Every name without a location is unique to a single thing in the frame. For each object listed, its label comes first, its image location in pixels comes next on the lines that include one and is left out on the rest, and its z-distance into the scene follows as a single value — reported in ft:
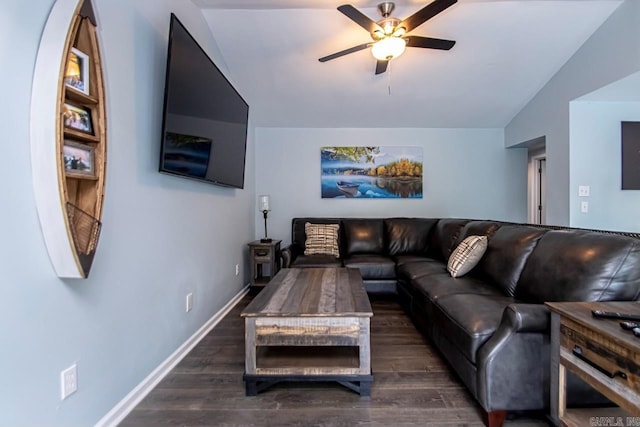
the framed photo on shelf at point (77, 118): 4.12
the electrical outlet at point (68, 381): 4.33
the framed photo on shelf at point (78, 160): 4.10
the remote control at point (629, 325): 3.78
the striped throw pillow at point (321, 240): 13.32
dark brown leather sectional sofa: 5.10
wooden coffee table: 5.91
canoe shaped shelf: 3.84
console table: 3.61
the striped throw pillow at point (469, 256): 8.64
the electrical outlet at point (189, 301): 7.95
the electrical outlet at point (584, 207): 10.93
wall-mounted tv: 6.34
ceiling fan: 7.16
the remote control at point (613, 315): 4.07
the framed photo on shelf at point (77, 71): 4.09
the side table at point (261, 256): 12.79
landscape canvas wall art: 15.34
